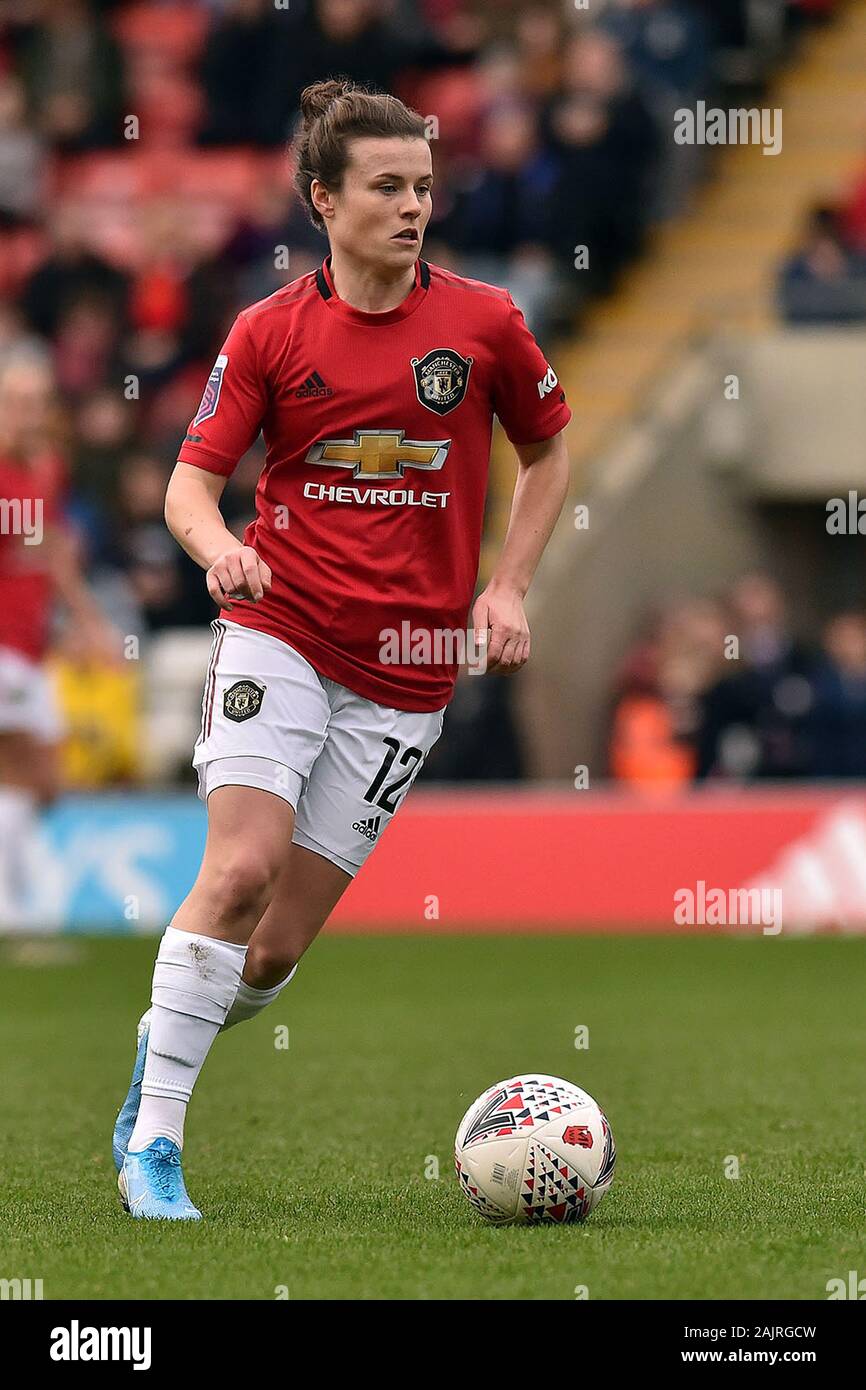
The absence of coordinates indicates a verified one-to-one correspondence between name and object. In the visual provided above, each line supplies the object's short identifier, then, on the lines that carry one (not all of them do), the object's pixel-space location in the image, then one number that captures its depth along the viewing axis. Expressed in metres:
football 5.44
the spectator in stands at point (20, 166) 19.73
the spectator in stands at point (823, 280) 16.36
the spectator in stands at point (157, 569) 16.03
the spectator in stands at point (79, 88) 19.80
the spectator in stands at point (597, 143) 16.59
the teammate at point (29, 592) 12.04
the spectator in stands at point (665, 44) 17.47
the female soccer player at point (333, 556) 5.50
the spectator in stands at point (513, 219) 16.89
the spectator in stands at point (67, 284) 17.72
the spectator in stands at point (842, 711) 14.73
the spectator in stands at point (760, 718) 14.86
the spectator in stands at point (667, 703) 15.06
